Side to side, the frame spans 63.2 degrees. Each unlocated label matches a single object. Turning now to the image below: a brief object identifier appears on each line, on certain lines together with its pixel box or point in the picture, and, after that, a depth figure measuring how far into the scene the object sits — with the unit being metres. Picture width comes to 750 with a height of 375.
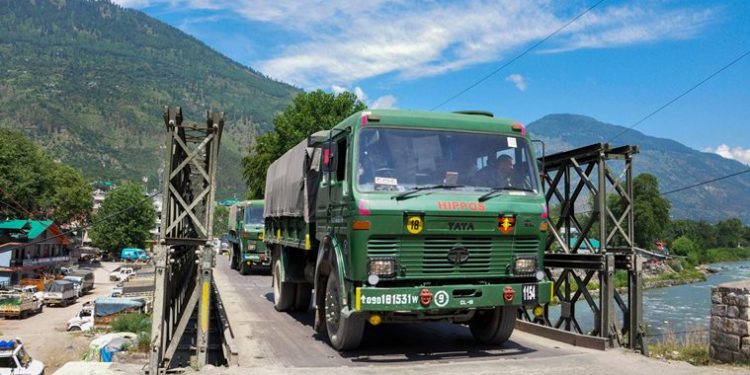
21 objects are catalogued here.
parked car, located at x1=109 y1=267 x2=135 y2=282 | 65.44
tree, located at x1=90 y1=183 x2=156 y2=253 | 86.31
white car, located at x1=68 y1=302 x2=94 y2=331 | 36.12
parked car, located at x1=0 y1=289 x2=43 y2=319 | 40.62
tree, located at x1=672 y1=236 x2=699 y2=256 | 113.06
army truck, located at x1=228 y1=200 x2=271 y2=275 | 24.59
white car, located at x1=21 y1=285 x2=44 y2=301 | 46.17
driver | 7.79
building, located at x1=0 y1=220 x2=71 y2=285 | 55.84
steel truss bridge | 7.83
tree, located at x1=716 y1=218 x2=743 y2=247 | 147.88
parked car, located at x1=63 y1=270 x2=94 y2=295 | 54.28
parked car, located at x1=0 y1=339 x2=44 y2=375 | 22.47
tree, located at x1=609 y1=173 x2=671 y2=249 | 87.25
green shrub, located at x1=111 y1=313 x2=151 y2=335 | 25.11
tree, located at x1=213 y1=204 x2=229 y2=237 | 150.62
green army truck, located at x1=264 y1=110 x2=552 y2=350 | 7.49
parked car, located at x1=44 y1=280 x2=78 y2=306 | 47.30
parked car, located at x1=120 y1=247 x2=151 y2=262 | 84.19
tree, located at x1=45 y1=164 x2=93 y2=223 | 76.75
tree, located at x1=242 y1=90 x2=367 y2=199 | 40.69
